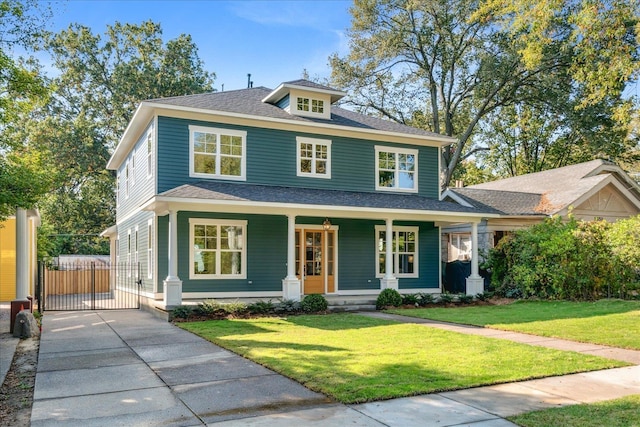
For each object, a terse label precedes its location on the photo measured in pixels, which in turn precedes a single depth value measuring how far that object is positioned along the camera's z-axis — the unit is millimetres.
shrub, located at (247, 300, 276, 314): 13352
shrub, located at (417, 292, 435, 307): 15656
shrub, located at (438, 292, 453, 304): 15977
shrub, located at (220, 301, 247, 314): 13008
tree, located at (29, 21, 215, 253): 30484
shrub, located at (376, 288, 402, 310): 15133
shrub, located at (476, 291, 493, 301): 16719
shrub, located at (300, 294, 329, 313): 13945
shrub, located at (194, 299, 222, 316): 12773
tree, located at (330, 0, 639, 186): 27984
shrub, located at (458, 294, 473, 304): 16266
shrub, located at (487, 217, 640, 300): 16078
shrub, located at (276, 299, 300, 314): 13699
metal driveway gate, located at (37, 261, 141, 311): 17016
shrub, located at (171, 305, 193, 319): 12500
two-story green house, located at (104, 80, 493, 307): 14953
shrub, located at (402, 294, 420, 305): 15586
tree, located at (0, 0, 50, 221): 9773
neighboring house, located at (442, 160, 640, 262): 19906
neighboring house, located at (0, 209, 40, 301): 19188
